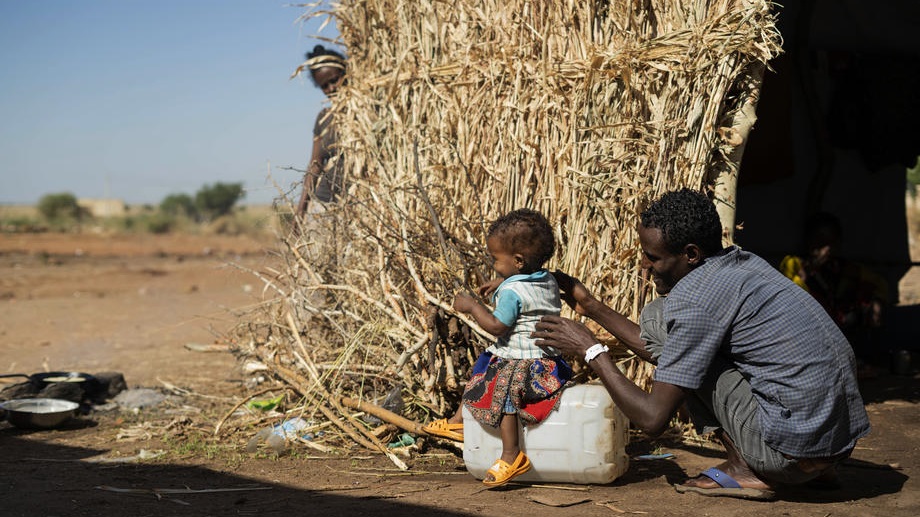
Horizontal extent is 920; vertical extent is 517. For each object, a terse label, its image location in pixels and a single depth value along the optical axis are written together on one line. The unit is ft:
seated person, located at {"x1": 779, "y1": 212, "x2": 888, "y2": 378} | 19.31
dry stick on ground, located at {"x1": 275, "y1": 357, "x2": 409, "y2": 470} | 13.62
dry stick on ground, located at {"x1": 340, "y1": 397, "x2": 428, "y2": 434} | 13.82
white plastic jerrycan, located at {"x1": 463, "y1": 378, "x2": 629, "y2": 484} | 11.70
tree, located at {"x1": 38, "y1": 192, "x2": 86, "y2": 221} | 119.55
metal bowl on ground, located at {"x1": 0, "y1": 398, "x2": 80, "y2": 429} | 16.65
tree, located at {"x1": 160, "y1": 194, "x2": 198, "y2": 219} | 165.68
